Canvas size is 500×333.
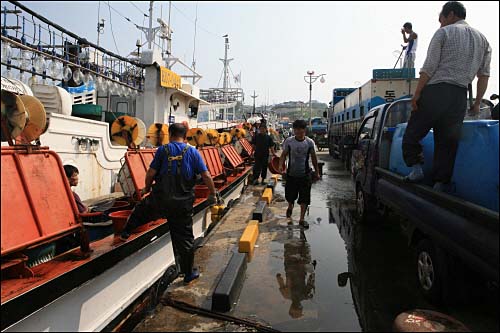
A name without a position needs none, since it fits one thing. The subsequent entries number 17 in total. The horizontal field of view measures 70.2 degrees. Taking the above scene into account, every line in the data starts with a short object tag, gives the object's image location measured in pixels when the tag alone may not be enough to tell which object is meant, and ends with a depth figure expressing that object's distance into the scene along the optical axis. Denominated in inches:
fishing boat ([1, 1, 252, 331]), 110.1
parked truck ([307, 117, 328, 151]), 1244.4
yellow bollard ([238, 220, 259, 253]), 184.5
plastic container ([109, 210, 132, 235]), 167.5
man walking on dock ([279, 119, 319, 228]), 242.5
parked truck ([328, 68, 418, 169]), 477.4
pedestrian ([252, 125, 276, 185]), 421.1
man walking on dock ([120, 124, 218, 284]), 146.9
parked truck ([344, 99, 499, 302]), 100.6
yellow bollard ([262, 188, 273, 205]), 321.1
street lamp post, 1630.4
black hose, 117.8
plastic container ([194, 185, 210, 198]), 264.4
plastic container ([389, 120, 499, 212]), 109.7
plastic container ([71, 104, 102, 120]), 379.6
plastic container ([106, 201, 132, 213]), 188.7
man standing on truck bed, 136.9
